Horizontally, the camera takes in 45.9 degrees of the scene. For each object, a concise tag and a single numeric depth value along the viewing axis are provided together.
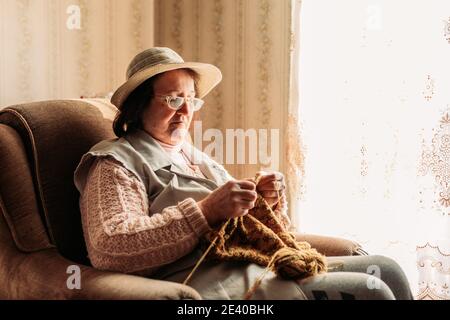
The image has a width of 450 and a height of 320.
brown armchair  1.31
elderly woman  1.21
